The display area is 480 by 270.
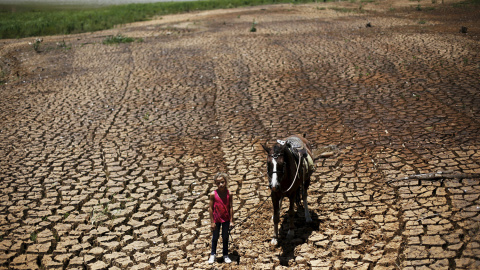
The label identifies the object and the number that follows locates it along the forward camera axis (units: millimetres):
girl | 5316
